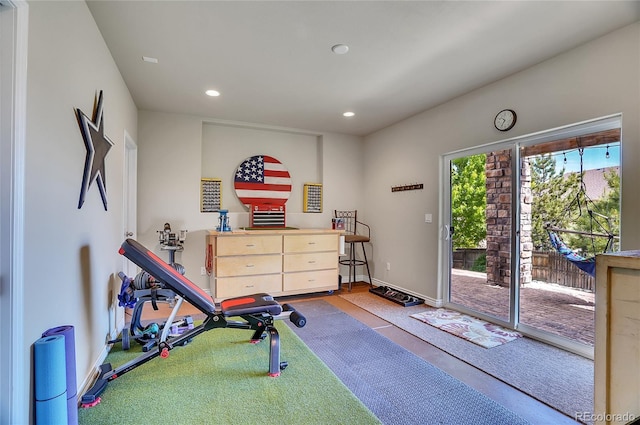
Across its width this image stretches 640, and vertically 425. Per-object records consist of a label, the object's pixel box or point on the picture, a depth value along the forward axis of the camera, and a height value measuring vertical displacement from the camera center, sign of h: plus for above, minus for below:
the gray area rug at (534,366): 1.95 -1.17
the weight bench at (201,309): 2.00 -0.79
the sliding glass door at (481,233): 3.17 -0.21
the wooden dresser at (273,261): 3.79 -0.65
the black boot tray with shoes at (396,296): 3.90 -1.13
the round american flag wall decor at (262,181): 4.55 +0.49
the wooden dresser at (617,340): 0.78 -0.34
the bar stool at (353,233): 5.04 -0.34
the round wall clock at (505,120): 2.94 +0.95
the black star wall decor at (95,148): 1.89 +0.44
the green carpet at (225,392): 1.72 -1.16
